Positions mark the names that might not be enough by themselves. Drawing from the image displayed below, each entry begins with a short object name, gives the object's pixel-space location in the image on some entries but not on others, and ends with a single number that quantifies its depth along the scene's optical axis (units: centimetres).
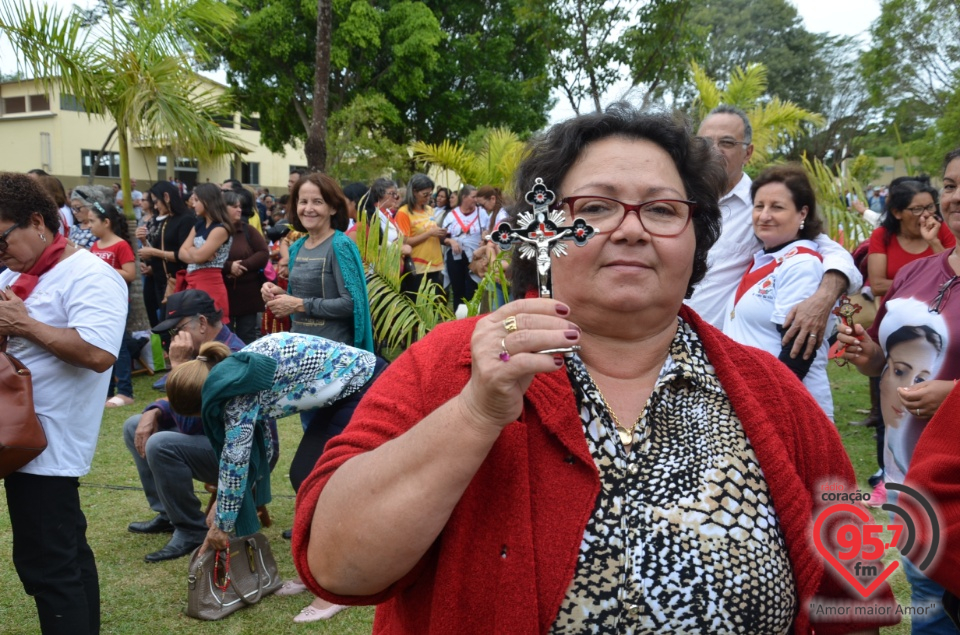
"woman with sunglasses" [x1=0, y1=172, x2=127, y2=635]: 330
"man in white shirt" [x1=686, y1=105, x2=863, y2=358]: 439
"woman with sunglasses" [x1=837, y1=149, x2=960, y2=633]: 269
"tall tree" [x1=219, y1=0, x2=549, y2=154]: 2709
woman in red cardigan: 146
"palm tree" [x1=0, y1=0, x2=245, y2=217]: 909
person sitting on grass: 489
